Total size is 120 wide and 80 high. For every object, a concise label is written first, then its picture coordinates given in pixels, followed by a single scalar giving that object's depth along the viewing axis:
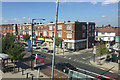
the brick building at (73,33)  41.06
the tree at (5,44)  24.39
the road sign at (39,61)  18.56
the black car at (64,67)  19.22
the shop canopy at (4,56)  19.30
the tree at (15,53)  18.70
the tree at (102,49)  25.54
